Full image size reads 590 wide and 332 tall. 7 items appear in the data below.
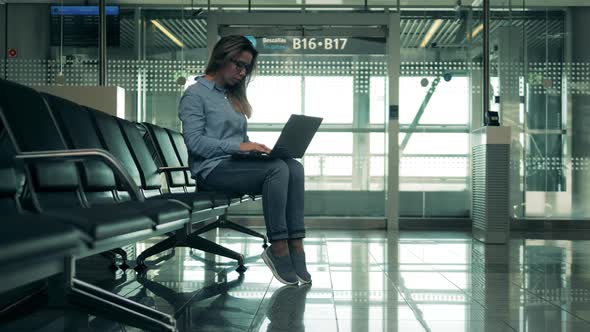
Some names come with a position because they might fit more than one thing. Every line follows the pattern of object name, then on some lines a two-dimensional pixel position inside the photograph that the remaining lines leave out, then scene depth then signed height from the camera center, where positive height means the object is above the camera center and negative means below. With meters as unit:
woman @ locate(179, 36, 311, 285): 3.43 +0.04
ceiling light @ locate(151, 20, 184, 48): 8.13 +1.44
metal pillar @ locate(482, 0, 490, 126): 7.04 +1.06
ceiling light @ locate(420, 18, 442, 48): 8.23 +1.51
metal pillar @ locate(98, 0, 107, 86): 6.55 +1.07
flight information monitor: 8.05 +1.52
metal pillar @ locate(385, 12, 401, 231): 8.01 +0.27
